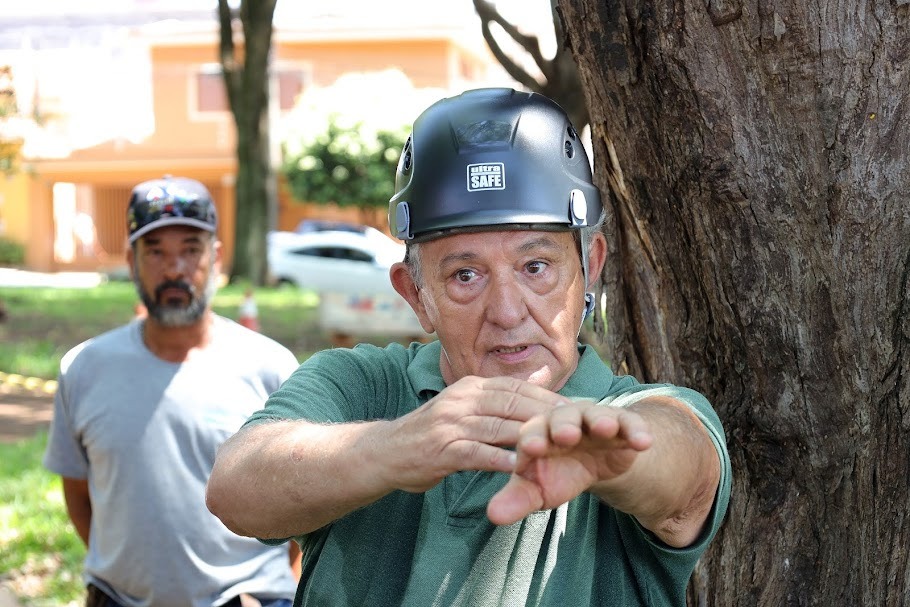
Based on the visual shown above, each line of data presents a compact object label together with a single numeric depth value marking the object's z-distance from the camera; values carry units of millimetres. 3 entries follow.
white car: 25803
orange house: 39875
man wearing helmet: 1895
